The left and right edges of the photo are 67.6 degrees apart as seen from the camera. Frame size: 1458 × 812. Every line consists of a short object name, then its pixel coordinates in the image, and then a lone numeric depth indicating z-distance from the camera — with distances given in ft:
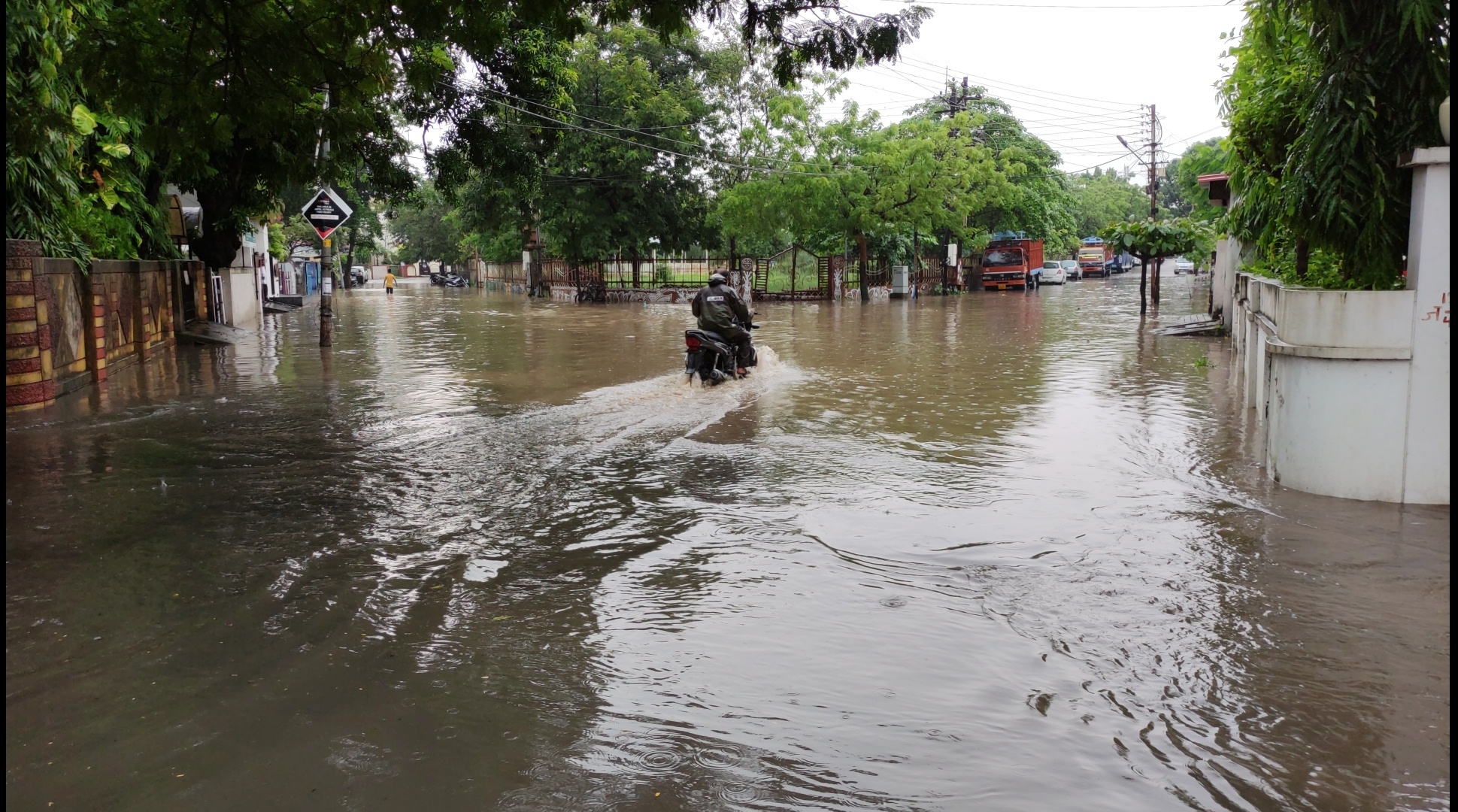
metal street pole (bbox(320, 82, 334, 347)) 63.46
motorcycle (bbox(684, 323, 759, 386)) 44.75
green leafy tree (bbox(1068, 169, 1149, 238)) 300.61
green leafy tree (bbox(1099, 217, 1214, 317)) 85.61
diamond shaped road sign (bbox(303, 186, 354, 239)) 62.59
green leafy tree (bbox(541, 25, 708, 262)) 137.90
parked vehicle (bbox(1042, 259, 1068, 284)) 196.75
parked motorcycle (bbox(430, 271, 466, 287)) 276.82
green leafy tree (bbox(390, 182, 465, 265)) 288.71
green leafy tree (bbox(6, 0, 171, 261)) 27.02
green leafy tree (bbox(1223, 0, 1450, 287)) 24.53
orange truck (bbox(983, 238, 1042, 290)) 167.94
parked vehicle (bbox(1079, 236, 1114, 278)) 245.65
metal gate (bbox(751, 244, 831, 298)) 140.46
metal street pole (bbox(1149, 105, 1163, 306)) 196.03
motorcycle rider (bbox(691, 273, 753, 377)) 46.21
